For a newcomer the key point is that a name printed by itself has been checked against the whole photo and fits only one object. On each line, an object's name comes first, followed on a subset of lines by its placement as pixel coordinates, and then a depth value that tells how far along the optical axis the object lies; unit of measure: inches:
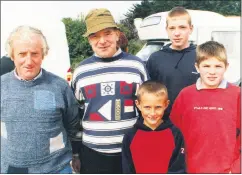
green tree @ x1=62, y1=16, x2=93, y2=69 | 548.4
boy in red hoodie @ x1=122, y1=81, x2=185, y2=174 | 84.0
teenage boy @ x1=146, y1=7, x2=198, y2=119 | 104.3
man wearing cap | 90.1
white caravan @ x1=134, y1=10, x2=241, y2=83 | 310.2
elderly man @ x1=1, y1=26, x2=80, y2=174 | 79.8
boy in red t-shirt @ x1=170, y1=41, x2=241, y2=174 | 83.0
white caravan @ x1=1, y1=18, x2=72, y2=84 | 290.4
